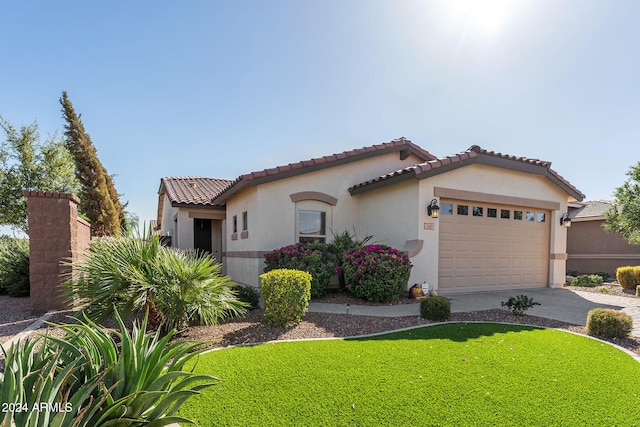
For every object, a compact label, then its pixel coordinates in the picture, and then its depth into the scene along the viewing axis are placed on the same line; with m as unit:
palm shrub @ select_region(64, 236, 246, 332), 5.13
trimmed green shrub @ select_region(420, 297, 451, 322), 7.07
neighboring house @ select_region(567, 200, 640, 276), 18.23
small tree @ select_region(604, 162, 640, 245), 11.95
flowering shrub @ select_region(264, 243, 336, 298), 9.45
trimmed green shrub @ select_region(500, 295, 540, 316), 7.52
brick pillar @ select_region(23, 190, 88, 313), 7.68
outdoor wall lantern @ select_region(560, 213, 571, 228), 12.40
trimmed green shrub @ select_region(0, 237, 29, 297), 10.29
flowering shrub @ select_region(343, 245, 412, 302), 8.92
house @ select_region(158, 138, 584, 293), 10.17
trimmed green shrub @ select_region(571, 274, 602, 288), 14.09
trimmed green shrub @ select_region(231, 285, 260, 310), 8.21
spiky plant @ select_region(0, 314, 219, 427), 1.97
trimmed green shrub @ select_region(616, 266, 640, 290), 12.76
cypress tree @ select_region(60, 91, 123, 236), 16.88
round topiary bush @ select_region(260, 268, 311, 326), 6.34
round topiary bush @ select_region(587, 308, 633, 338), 6.07
